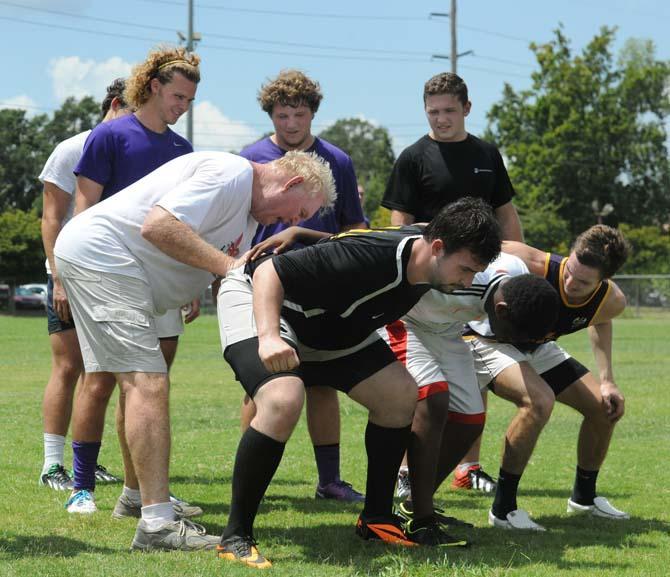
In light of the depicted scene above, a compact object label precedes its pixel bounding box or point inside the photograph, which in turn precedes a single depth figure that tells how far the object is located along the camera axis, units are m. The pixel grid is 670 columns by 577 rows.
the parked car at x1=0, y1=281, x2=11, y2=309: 50.91
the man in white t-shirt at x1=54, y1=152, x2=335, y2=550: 4.90
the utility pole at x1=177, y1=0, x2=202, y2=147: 45.32
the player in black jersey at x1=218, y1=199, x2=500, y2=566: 4.62
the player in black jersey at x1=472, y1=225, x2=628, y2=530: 5.82
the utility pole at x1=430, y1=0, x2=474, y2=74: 43.28
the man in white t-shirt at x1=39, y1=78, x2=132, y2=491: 6.73
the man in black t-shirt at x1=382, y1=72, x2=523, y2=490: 6.85
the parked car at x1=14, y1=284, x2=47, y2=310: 48.97
